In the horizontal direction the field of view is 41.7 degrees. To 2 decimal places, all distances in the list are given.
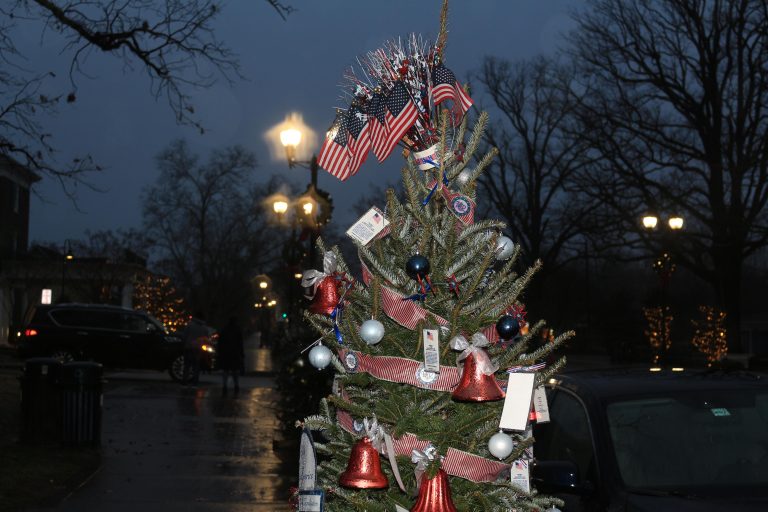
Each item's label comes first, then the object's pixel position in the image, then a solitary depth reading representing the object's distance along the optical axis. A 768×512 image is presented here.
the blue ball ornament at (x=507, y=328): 4.45
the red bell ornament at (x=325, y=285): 4.77
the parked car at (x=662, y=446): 4.90
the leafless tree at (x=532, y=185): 52.19
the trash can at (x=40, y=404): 12.89
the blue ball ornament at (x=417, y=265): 4.31
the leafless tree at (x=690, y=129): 39.03
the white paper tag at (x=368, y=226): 4.64
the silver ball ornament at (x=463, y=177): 4.85
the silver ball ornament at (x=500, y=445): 4.29
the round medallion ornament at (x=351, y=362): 4.60
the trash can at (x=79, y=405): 13.09
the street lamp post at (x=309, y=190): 19.27
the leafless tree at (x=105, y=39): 12.83
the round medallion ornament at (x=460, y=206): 4.62
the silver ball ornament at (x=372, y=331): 4.36
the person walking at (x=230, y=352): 23.25
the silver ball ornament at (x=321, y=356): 4.71
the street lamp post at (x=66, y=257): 51.31
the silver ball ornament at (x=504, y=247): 4.77
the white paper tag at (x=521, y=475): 4.54
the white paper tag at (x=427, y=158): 4.82
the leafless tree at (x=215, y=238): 63.72
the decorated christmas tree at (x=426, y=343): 4.31
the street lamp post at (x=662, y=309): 28.95
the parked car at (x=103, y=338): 25.70
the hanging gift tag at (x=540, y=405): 4.66
